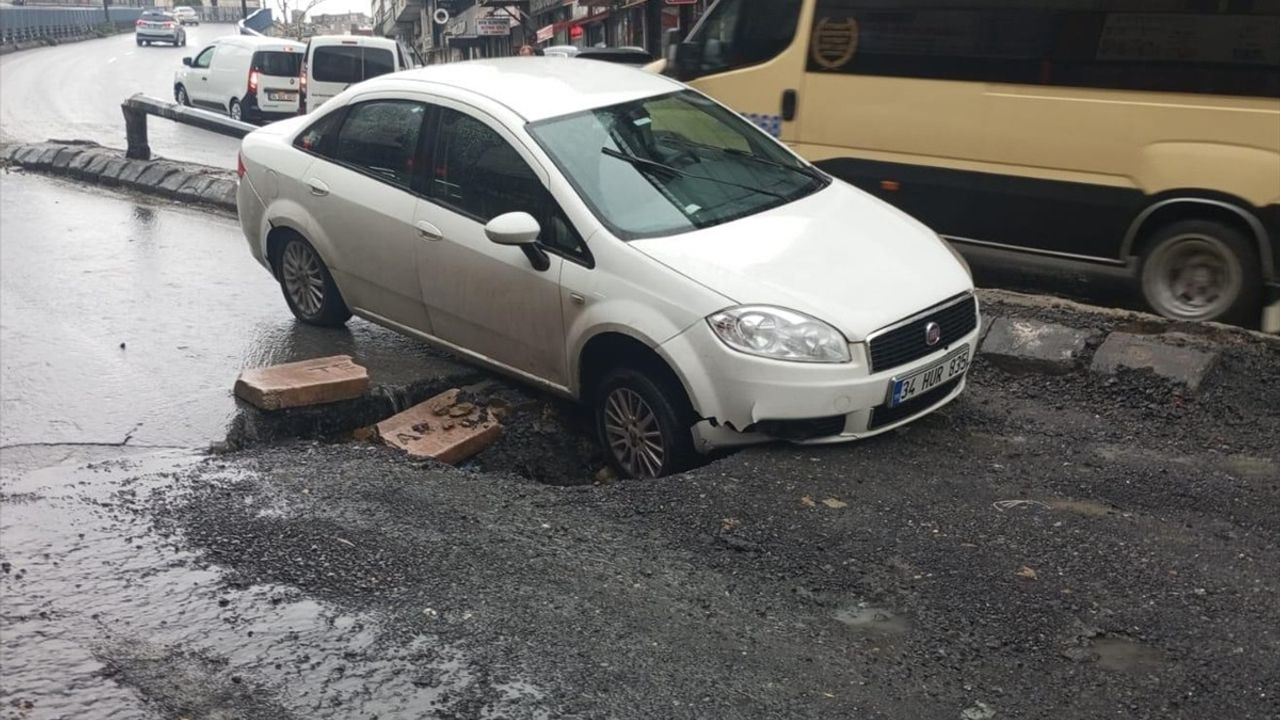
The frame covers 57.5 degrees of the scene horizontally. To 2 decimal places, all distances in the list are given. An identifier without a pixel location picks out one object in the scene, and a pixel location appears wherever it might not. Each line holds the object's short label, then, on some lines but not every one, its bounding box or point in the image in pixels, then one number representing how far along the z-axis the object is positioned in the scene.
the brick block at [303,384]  5.91
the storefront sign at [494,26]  37.06
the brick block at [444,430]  5.68
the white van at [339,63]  20.31
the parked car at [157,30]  61.31
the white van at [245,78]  24.44
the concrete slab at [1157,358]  6.02
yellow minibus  6.84
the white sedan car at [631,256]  4.98
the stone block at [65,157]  14.86
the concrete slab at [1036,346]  6.43
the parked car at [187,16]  86.62
